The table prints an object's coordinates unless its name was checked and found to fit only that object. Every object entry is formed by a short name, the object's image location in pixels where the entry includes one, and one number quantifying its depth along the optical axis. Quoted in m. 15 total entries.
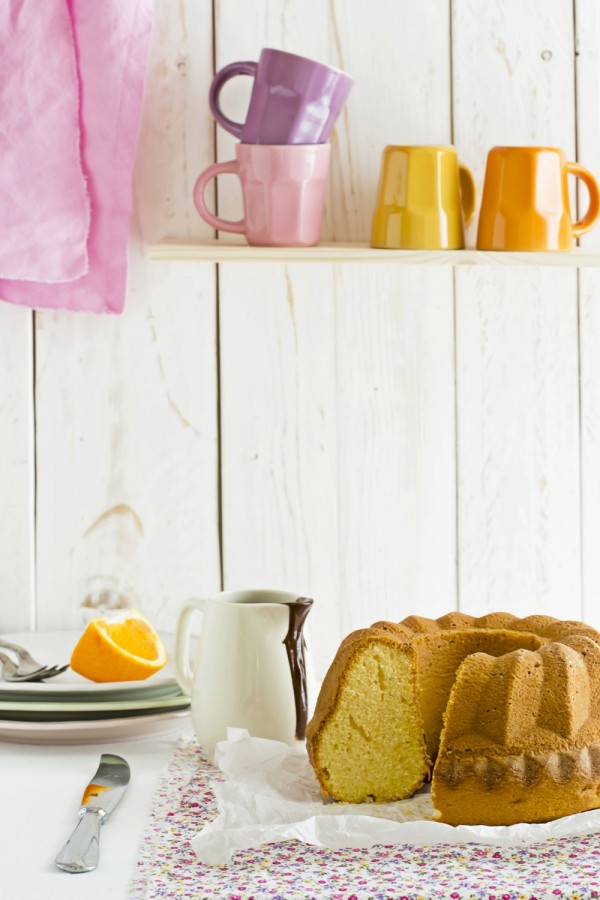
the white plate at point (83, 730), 2.11
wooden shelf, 2.14
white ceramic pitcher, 2.05
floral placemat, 1.82
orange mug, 2.12
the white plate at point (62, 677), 2.13
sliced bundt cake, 1.90
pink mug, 2.12
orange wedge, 2.16
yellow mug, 2.14
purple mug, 2.10
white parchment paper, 1.89
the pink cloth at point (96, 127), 2.18
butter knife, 1.87
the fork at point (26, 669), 2.16
